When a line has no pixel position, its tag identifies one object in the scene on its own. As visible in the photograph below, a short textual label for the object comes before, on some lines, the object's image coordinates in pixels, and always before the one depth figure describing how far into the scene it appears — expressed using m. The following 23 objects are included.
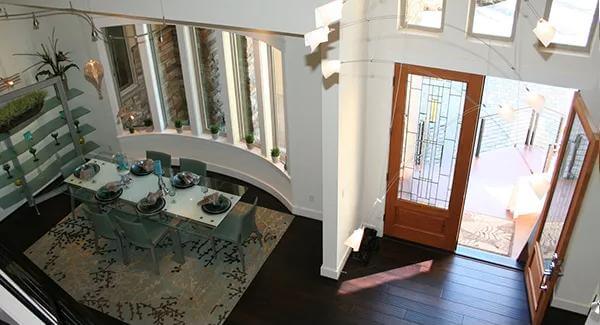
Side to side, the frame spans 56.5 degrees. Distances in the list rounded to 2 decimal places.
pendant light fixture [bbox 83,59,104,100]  6.67
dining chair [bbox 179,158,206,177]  8.57
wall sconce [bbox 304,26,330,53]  4.05
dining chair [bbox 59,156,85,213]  8.52
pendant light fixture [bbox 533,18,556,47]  4.54
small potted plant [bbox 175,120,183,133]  9.69
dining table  7.38
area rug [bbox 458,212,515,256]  8.05
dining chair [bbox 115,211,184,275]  7.25
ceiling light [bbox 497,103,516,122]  4.88
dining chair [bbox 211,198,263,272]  7.38
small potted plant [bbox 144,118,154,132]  9.92
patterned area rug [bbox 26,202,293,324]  7.13
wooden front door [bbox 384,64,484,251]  6.82
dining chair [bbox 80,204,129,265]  7.46
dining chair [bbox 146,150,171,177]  8.94
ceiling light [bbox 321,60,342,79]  4.75
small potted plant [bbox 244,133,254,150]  9.16
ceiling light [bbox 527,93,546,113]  5.00
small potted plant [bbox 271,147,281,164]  8.78
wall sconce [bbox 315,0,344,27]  4.09
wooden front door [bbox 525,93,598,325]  5.70
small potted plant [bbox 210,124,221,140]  9.45
